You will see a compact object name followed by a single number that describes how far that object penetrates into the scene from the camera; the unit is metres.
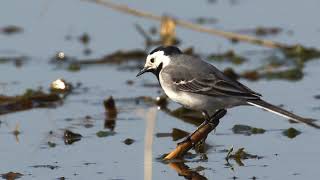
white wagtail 10.76
